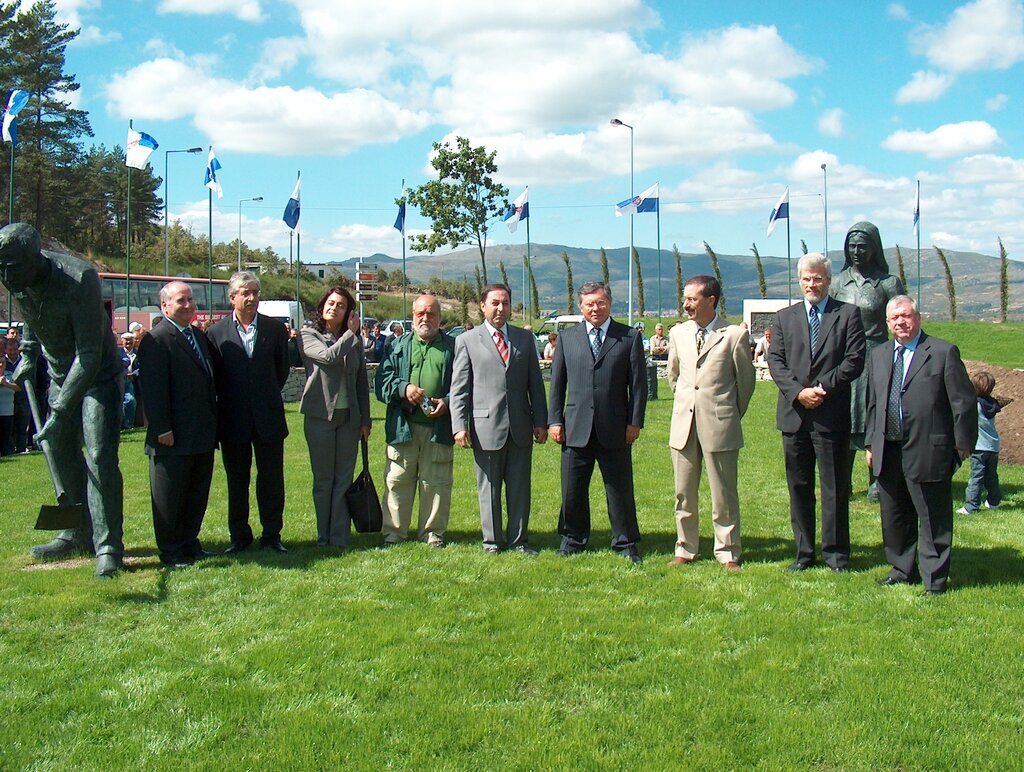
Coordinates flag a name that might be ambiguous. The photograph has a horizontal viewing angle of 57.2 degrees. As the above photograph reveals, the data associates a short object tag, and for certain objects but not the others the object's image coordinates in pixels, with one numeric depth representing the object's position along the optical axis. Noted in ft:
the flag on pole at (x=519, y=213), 121.19
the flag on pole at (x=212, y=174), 125.80
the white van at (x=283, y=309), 143.82
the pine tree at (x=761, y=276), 220.23
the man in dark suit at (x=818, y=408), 21.77
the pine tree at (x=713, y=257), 222.89
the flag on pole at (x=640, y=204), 126.82
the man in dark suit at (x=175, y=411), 22.29
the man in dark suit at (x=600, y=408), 22.90
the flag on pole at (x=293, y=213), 109.50
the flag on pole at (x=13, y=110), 82.28
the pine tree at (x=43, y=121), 155.63
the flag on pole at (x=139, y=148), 95.35
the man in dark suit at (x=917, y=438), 19.49
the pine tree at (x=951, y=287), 184.36
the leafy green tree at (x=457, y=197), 127.34
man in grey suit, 23.63
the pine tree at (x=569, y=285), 225.35
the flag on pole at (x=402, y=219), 130.41
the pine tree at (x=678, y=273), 228.22
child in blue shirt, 28.66
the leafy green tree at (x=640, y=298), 219.41
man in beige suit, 22.09
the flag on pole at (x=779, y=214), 133.08
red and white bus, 127.54
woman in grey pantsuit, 24.22
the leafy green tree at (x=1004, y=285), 176.55
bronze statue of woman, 28.53
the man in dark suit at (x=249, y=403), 23.56
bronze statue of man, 20.83
